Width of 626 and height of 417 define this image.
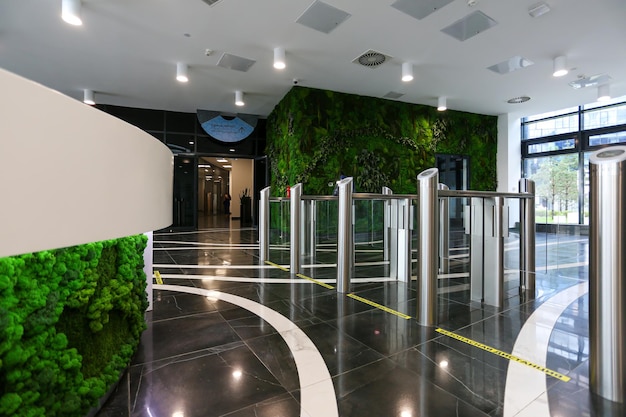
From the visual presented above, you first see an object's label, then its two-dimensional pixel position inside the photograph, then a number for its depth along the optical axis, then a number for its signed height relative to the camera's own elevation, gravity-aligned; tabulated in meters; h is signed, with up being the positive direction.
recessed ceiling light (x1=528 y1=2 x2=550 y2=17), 4.24 +2.74
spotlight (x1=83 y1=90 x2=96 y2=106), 7.49 +2.74
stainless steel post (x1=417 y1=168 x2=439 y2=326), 2.40 -0.28
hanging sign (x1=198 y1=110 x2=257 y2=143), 9.16 +2.54
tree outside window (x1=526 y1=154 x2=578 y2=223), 9.29 +1.03
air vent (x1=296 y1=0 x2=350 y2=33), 4.28 +2.75
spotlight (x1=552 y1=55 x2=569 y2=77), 5.82 +2.72
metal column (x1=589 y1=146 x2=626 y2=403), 1.48 -0.32
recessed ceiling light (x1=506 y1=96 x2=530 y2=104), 8.33 +2.98
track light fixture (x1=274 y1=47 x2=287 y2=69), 5.44 +2.66
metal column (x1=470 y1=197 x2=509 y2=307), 2.81 -0.33
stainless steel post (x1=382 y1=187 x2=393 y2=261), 4.24 -0.30
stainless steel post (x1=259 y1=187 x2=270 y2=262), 5.11 -0.23
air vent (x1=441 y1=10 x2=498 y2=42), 4.56 +2.79
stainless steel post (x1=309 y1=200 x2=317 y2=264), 5.50 -0.30
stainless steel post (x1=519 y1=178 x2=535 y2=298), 3.40 -0.24
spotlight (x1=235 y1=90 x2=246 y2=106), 7.60 +2.74
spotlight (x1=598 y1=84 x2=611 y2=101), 7.29 +2.78
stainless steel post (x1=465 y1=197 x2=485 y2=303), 2.95 -0.32
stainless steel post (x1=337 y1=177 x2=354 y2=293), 3.26 -0.24
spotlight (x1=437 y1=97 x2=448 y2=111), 8.29 +2.86
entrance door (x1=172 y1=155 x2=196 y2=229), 9.38 +0.55
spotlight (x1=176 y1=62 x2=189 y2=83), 6.07 +2.70
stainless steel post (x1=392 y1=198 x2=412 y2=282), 3.58 -0.32
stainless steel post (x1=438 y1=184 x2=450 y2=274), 4.41 -0.28
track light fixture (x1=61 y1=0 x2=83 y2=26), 3.98 +2.53
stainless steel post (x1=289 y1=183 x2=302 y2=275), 4.19 -0.22
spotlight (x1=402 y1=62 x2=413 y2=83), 6.09 +2.73
